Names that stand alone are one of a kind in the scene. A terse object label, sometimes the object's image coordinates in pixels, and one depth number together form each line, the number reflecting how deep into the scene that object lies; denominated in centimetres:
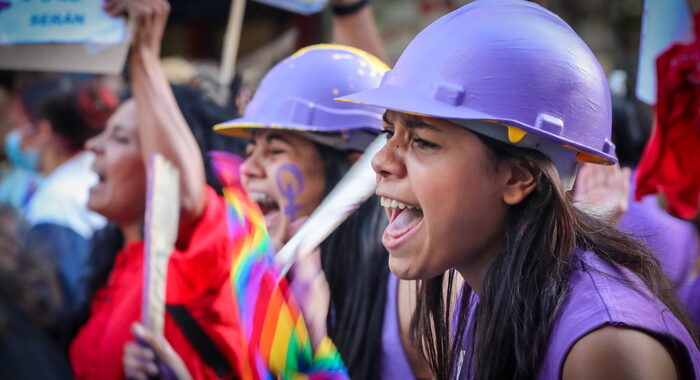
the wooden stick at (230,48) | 448
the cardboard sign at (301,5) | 387
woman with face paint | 273
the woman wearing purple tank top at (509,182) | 173
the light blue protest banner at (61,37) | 284
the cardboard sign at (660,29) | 281
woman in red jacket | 271
